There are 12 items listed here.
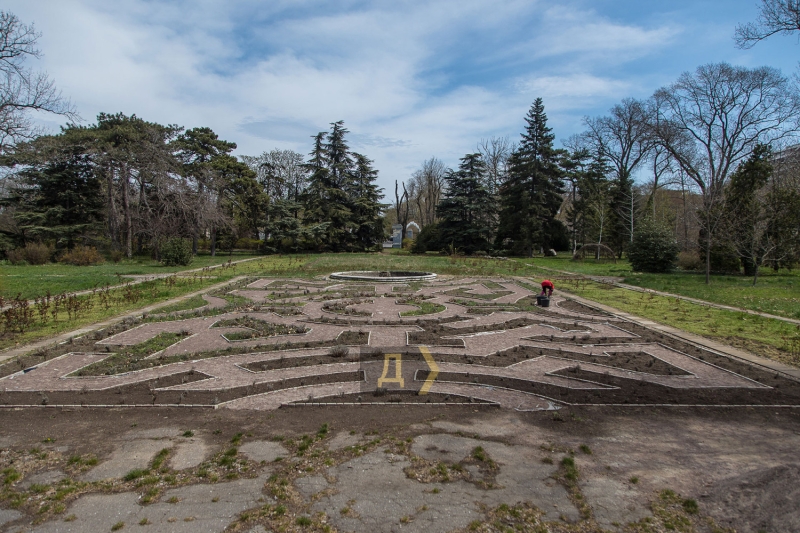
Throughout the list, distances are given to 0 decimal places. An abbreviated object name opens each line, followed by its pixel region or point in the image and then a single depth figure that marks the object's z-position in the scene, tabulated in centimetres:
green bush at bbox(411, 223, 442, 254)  3900
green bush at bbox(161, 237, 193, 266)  2204
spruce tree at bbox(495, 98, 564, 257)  3444
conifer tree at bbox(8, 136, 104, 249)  2762
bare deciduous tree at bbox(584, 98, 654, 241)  3278
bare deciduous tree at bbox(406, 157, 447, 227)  5850
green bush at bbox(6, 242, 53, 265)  2320
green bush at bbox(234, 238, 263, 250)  4047
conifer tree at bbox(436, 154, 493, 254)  3731
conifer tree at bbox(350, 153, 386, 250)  3909
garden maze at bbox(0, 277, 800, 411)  501
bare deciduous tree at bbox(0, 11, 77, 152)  1371
